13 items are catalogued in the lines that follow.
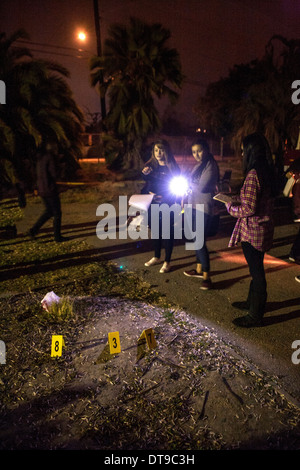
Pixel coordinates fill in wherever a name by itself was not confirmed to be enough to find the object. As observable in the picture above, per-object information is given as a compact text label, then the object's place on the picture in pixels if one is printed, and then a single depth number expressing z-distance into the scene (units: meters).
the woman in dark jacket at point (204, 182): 4.08
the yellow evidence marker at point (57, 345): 3.17
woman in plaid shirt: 3.12
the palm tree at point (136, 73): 13.97
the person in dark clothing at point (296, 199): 4.97
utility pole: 18.25
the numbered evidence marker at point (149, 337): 3.21
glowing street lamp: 18.83
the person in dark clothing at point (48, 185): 6.12
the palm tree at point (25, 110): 11.33
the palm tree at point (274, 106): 13.84
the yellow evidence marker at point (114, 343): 3.15
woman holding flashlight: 4.72
